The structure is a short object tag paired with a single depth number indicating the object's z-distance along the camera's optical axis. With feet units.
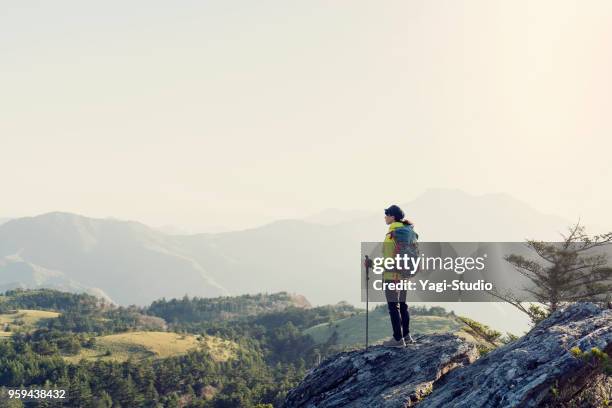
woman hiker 49.49
